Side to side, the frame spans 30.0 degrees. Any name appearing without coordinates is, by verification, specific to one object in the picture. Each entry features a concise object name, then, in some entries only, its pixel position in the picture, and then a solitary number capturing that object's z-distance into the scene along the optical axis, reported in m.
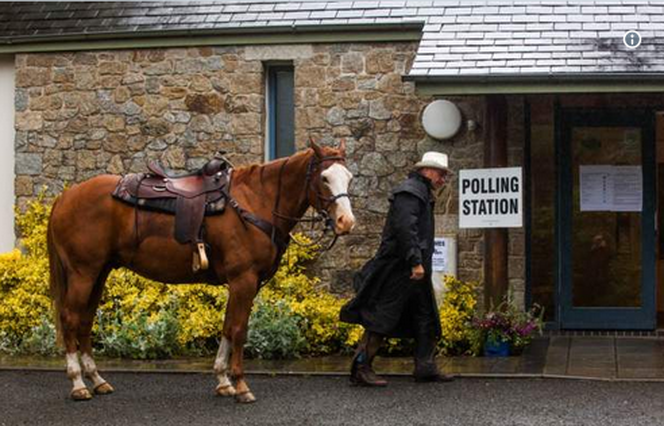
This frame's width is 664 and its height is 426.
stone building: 12.60
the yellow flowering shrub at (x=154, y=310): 12.03
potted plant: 11.66
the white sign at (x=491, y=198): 11.84
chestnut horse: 9.75
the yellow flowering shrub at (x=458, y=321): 11.80
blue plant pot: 11.70
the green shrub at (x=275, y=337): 11.81
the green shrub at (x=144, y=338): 11.94
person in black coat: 10.27
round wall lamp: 12.76
